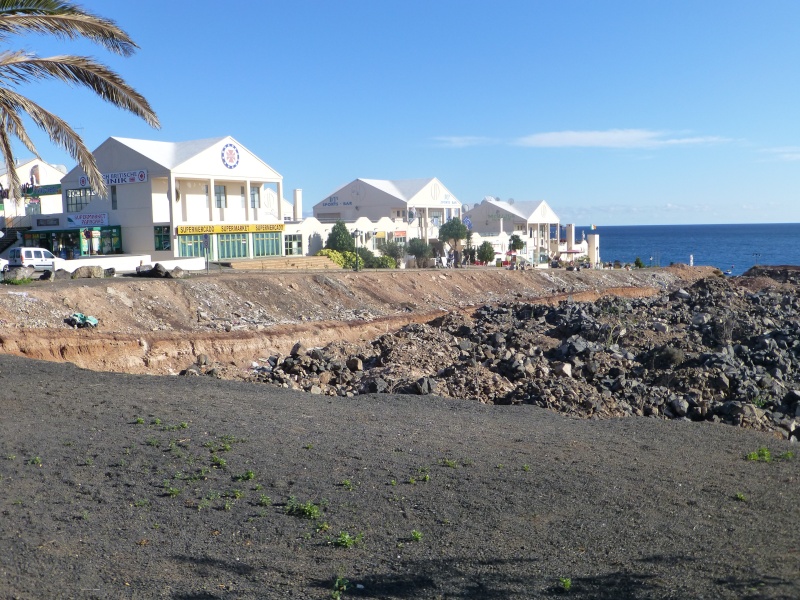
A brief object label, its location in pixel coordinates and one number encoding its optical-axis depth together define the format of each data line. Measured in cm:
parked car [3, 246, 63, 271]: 3922
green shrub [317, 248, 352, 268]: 5597
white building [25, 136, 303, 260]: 5034
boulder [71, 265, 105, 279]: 3425
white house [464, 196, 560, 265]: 8662
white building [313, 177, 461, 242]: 7431
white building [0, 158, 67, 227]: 5603
